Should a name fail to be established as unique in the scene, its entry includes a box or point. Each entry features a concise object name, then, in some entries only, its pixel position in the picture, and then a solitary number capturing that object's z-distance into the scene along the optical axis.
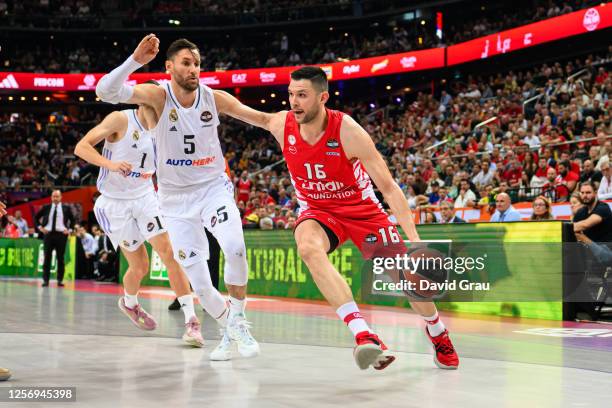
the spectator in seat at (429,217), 12.53
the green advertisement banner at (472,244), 8.87
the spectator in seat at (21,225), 23.70
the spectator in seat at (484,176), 15.34
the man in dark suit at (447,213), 11.52
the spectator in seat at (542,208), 9.87
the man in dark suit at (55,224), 15.19
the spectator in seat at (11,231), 23.80
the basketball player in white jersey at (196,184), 5.51
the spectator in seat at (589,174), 12.13
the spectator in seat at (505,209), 10.11
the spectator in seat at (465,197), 13.48
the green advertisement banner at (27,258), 20.14
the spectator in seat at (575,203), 9.56
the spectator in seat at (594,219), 8.89
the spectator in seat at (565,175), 12.76
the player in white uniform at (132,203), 7.06
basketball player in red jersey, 4.76
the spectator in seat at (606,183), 11.31
